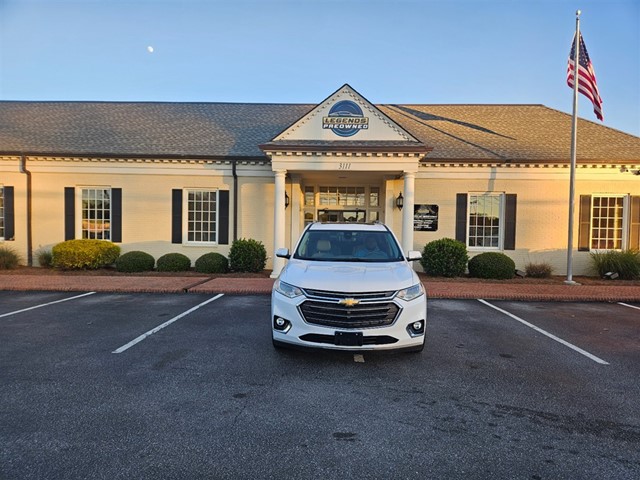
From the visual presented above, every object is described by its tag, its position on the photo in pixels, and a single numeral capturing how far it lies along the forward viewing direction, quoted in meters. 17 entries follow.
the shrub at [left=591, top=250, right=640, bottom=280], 13.27
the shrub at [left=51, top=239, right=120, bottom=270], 13.72
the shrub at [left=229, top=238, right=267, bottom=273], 13.55
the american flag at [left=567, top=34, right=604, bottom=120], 12.52
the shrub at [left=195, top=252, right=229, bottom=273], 13.66
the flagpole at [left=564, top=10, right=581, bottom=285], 12.55
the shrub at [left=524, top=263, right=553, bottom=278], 13.80
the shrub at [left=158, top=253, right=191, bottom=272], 14.04
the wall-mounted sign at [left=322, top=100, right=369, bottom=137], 13.13
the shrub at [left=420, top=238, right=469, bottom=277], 13.29
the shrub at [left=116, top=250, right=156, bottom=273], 13.89
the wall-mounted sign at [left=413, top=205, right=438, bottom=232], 14.89
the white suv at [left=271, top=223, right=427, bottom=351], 4.81
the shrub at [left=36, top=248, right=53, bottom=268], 14.81
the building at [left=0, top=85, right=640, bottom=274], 14.59
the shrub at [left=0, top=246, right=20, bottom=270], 13.98
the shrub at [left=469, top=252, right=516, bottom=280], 13.20
